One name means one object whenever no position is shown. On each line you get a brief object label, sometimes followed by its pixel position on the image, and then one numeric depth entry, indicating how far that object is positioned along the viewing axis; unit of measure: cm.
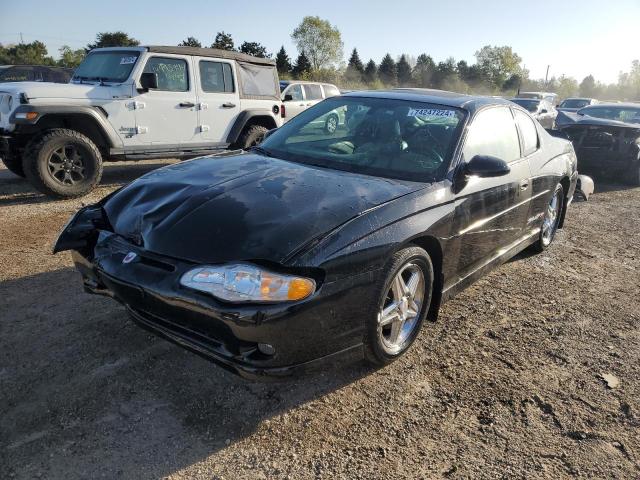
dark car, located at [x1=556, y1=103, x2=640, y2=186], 883
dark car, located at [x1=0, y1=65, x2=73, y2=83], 1694
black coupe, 223
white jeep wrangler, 613
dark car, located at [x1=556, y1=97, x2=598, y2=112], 2648
